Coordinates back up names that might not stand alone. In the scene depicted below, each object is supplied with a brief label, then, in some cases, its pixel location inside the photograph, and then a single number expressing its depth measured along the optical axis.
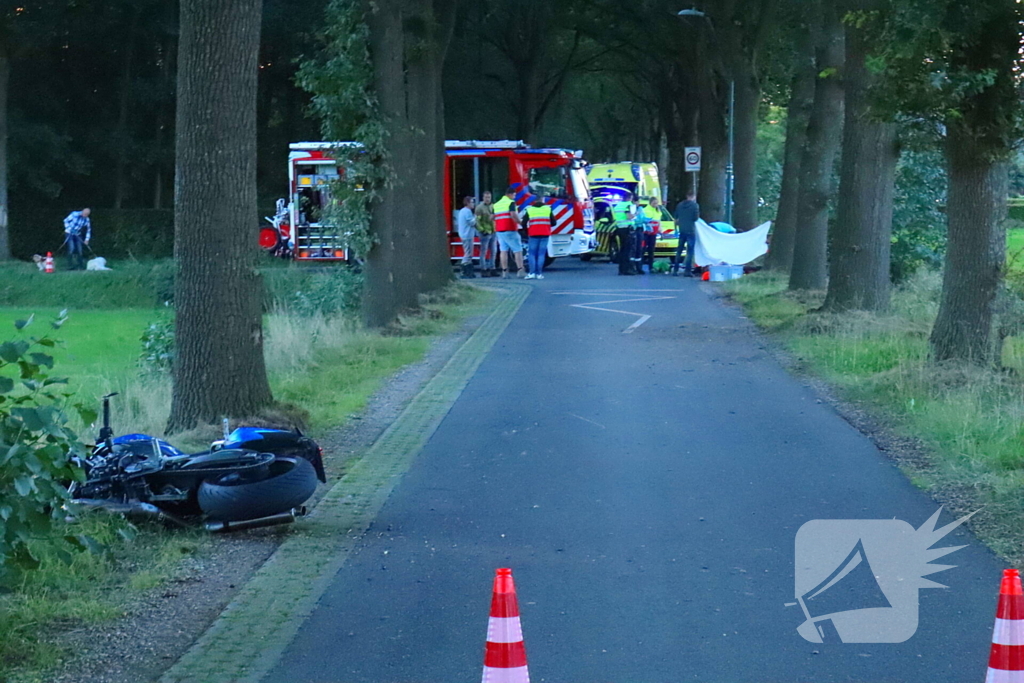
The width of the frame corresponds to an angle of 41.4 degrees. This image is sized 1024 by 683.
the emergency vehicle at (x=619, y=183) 47.06
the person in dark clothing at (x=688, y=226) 32.69
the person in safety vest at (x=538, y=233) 32.81
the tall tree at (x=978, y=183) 13.39
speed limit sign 40.28
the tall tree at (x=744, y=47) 31.72
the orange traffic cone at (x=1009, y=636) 4.52
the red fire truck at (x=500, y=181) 37.06
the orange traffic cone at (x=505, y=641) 4.61
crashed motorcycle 7.95
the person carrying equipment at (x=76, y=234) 40.50
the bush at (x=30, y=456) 5.85
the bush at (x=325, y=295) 22.38
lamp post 32.94
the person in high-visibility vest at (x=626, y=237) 34.44
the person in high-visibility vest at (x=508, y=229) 33.03
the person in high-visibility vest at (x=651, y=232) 35.16
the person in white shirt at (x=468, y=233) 34.38
